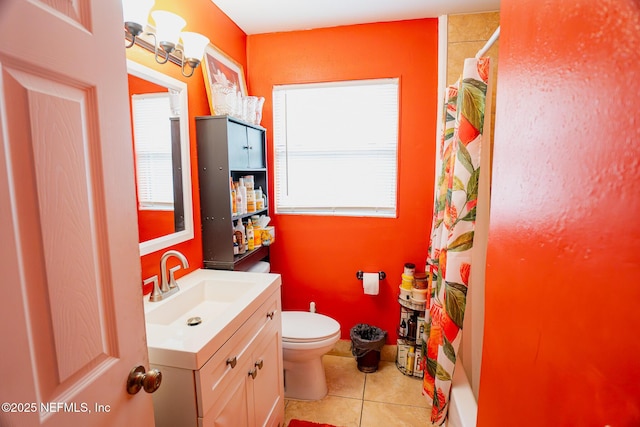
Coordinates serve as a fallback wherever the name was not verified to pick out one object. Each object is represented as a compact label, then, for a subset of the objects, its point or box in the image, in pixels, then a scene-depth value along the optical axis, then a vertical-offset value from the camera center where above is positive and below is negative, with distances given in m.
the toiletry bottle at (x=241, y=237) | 1.96 -0.34
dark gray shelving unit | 1.81 +0.02
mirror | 1.44 +0.12
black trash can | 2.25 -1.17
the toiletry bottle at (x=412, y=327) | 2.25 -1.03
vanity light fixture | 1.22 +0.67
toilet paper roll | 2.32 -0.75
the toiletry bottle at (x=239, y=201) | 1.97 -0.11
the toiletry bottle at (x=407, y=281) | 2.23 -0.71
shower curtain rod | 1.34 +0.64
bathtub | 1.36 -1.02
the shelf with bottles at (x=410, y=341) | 2.19 -1.14
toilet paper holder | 2.37 -0.69
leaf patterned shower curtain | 1.44 -0.20
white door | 0.50 -0.07
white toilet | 1.89 -1.02
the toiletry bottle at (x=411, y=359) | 2.22 -1.25
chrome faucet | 1.41 -0.47
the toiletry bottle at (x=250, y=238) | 2.06 -0.36
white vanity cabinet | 1.04 -0.76
